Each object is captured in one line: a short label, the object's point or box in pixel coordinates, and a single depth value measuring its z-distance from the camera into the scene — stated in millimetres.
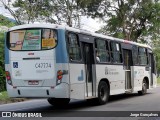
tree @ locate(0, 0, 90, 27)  30045
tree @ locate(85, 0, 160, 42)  37219
